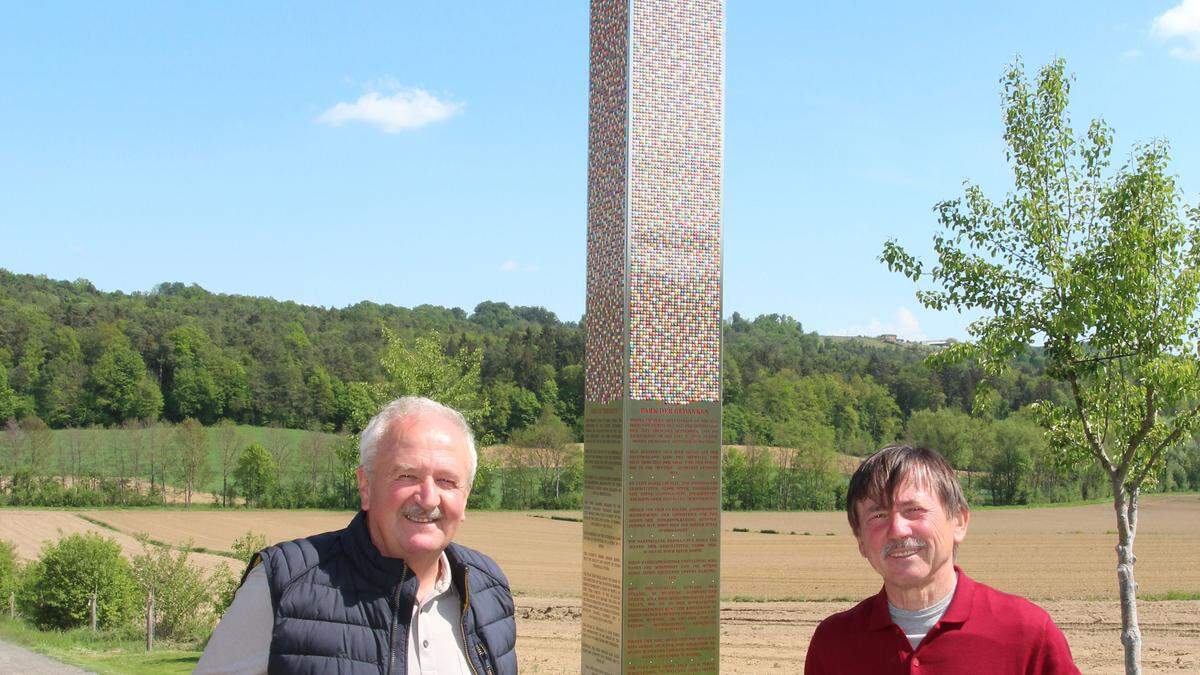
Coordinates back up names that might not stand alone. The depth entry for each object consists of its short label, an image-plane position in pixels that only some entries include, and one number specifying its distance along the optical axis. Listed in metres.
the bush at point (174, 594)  20.22
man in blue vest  2.51
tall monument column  8.78
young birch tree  8.48
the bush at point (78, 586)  22.81
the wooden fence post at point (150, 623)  18.88
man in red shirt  2.57
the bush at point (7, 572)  25.86
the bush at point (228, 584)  17.59
